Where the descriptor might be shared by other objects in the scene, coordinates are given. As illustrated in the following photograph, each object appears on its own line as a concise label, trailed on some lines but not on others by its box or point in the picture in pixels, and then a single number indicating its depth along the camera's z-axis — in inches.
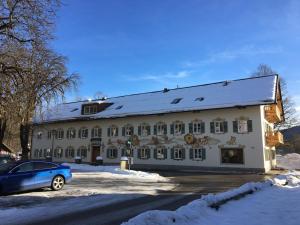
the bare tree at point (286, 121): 1438.2
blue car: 374.8
